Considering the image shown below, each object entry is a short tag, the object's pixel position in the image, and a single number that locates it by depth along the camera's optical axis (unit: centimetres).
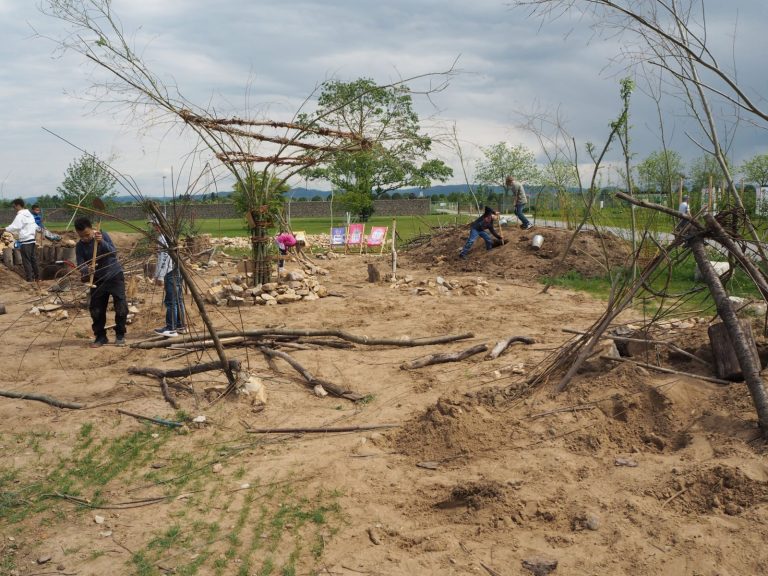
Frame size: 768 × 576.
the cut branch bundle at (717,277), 429
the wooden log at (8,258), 1515
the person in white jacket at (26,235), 1368
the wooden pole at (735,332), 424
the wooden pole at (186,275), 561
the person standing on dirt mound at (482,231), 1650
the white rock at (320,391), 664
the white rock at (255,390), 636
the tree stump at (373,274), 1428
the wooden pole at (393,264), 1446
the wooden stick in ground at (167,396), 630
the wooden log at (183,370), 661
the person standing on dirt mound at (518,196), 1723
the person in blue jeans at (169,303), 855
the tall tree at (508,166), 4981
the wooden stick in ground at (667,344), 514
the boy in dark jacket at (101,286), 815
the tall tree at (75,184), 2258
